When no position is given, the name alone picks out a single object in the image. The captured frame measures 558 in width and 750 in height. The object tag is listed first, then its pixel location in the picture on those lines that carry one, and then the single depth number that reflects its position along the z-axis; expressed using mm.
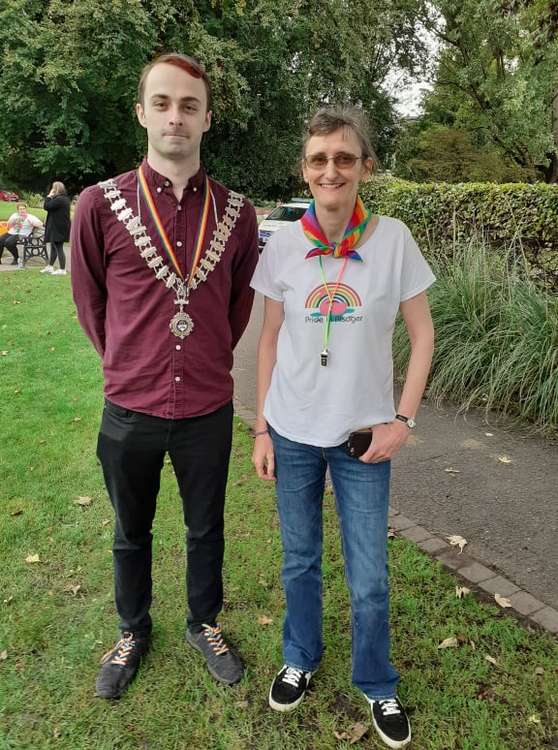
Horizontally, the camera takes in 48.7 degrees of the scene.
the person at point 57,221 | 12625
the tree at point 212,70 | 14641
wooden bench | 14008
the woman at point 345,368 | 2031
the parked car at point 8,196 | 34794
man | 2188
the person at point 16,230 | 13969
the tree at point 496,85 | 18188
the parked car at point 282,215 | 16562
